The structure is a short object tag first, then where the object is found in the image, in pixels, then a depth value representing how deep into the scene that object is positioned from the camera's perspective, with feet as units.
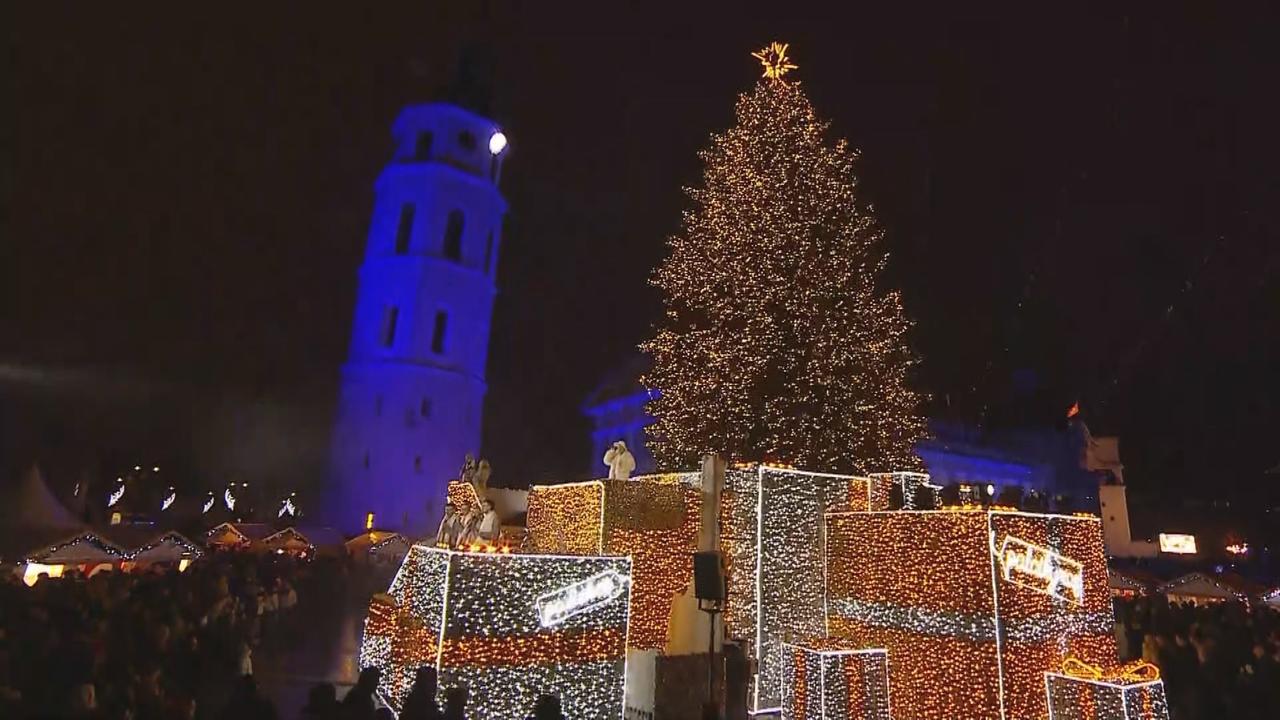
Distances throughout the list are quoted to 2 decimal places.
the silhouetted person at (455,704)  24.25
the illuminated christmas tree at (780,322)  44.47
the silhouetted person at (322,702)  23.12
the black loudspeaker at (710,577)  28.22
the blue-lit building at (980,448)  137.59
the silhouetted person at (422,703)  23.44
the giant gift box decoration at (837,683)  30.60
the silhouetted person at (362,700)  22.53
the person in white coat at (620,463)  38.78
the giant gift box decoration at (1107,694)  27.61
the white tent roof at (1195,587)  65.26
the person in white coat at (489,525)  33.30
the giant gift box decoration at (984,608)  30.30
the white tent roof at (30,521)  56.13
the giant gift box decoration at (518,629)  27.27
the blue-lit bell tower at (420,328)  122.31
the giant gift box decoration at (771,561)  34.58
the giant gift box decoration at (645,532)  34.40
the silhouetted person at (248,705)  22.16
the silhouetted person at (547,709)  22.49
